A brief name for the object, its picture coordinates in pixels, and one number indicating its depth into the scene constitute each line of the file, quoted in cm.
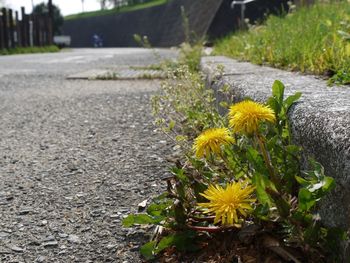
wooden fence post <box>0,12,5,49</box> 1800
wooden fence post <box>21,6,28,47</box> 2066
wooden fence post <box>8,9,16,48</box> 1912
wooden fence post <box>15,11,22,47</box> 2021
